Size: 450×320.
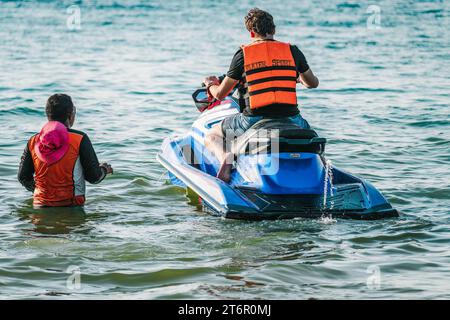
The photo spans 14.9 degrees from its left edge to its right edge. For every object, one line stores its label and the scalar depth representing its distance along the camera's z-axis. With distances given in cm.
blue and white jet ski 1541
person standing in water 1541
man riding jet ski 1606
